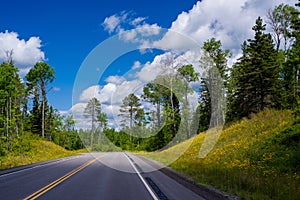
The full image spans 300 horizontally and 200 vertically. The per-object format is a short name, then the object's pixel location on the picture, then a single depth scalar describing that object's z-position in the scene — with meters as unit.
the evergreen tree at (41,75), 50.25
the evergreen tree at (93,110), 74.53
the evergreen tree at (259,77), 29.59
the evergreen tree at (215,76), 42.04
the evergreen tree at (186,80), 43.50
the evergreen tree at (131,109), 69.11
